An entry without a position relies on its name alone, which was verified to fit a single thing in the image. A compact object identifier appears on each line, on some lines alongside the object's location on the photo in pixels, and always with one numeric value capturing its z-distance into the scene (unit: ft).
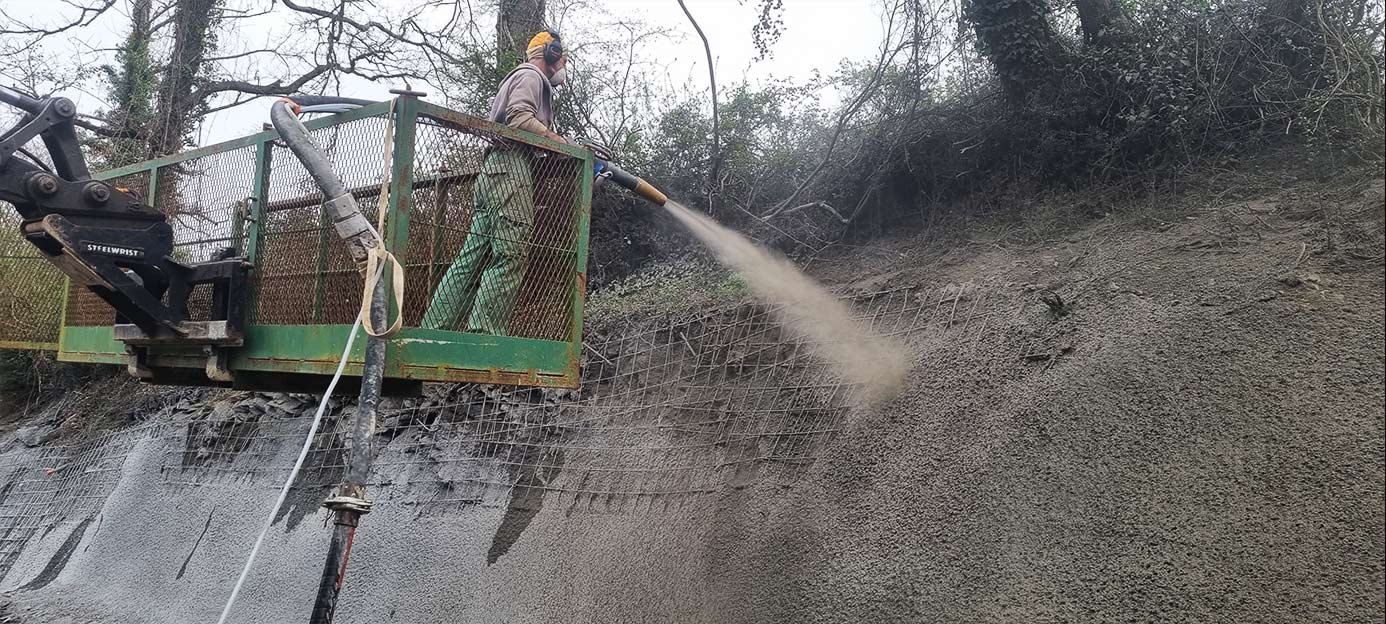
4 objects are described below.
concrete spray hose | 10.23
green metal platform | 12.09
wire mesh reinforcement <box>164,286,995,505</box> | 16.98
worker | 12.75
